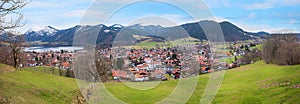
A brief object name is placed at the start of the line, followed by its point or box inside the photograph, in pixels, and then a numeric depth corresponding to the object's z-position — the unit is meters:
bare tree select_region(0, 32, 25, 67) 44.88
